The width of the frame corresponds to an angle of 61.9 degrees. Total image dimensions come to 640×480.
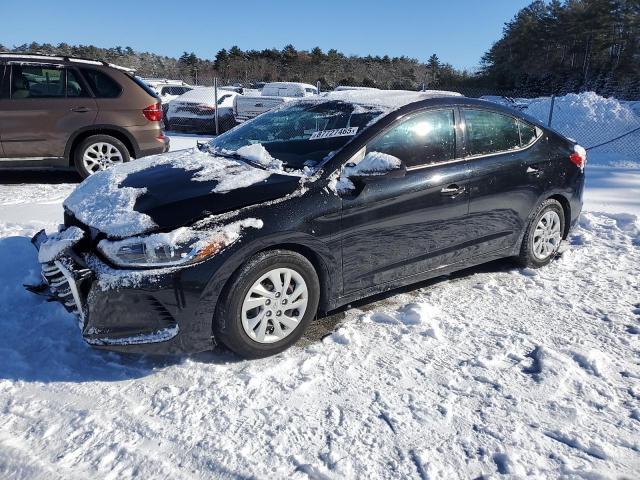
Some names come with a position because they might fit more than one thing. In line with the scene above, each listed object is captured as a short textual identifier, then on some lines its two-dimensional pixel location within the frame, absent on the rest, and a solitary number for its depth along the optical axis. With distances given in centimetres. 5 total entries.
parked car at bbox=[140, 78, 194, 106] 2213
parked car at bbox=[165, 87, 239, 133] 1484
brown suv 685
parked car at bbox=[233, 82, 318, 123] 1454
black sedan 289
